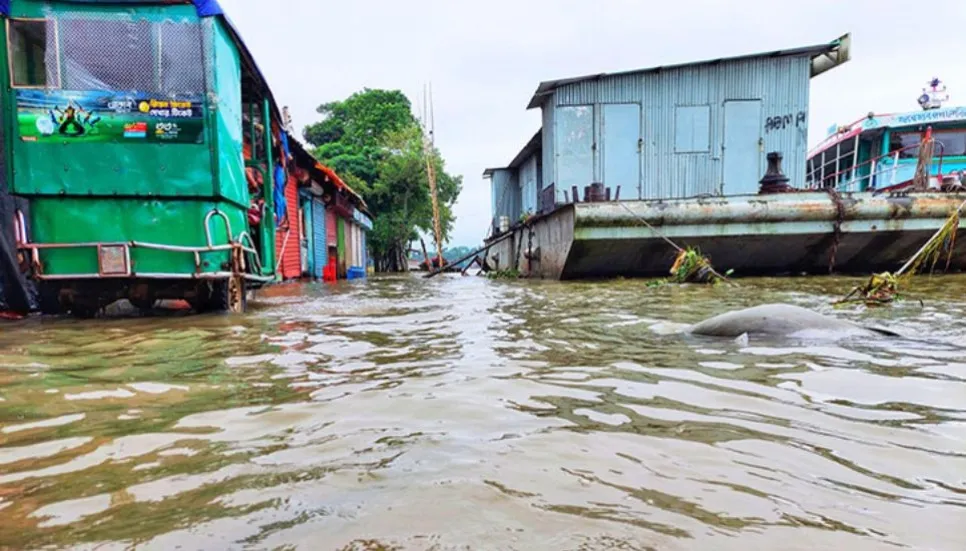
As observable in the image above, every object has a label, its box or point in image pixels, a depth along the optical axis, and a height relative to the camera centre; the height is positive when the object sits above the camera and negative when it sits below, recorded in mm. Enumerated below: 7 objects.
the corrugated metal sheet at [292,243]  11836 +161
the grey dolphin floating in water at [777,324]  3486 -535
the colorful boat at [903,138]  14031 +2767
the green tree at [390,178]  24828 +3281
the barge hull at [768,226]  9398 +286
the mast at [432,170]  23781 +3479
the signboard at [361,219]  19891 +1161
